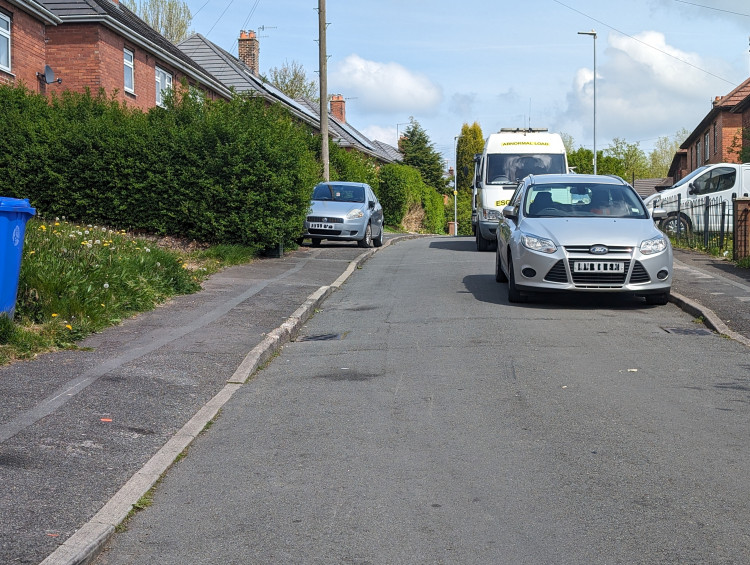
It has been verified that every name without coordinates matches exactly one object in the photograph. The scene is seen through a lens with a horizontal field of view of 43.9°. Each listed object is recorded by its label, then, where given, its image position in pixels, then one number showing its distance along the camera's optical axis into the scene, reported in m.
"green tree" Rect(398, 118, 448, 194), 86.69
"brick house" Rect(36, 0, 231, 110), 29.25
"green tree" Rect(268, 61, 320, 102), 79.79
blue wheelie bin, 7.90
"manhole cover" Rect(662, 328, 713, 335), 9.96
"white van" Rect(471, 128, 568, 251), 21.34
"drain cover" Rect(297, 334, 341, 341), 9.85
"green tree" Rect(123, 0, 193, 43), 64.31
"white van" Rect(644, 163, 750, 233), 23.45
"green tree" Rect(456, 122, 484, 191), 111.06
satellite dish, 26.75
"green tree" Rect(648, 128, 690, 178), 106.00
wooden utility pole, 29.23
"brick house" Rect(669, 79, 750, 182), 41.27
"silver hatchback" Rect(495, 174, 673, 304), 11.46
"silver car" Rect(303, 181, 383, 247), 21.89
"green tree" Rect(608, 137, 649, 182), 94.06
